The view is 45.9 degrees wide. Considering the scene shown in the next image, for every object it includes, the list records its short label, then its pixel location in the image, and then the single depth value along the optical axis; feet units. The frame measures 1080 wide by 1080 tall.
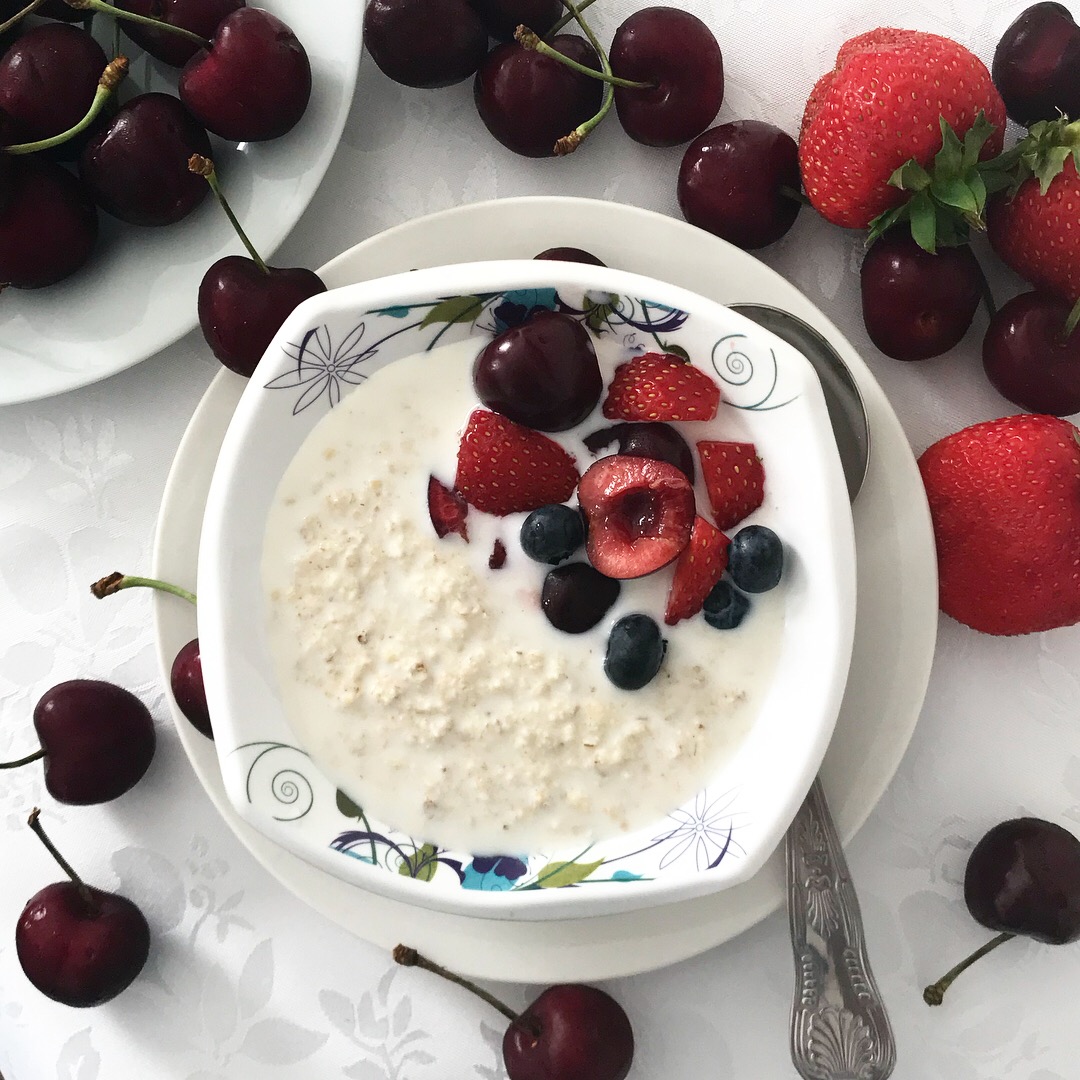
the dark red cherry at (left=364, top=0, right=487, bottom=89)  0.88
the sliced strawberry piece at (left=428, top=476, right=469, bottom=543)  0.82
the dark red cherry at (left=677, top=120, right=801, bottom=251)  0.90
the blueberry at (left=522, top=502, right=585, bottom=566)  0.80
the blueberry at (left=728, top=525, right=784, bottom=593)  0.79
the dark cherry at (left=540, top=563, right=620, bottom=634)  0.81
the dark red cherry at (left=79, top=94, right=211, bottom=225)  0.88
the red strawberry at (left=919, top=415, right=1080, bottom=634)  0.86
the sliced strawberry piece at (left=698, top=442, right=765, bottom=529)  0.81
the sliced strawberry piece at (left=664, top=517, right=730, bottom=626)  0.80
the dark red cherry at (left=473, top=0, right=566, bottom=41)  0.89
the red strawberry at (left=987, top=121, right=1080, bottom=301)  0.84
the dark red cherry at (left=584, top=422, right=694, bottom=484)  0.80
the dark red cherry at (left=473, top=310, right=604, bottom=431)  0.78
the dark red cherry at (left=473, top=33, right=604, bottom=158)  0.89
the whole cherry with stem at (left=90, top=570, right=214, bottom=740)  0.87
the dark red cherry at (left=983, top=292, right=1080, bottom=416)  0.88
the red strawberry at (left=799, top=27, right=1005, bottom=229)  0.83
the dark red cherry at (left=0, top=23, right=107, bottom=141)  0.87
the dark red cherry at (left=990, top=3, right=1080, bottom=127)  0.88
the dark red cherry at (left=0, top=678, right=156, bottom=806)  0.92
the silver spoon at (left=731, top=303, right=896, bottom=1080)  0.85
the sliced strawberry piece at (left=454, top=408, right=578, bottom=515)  0.81
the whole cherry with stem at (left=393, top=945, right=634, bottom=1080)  0.89
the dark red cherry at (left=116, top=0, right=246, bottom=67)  0.89
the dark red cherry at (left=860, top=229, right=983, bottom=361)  0.88
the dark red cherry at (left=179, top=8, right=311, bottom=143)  0.86
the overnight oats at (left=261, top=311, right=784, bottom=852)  0.82
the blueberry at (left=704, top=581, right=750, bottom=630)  0.81
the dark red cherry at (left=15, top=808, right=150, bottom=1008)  0.92
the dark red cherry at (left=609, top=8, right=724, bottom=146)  0.89
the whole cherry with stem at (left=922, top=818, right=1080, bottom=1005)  0.88
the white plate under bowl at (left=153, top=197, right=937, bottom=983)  0.86
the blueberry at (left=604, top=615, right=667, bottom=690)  0.79
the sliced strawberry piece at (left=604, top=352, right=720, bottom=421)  0.80
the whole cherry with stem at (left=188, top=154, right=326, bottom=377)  0.87
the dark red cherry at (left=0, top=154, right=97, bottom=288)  0.89
